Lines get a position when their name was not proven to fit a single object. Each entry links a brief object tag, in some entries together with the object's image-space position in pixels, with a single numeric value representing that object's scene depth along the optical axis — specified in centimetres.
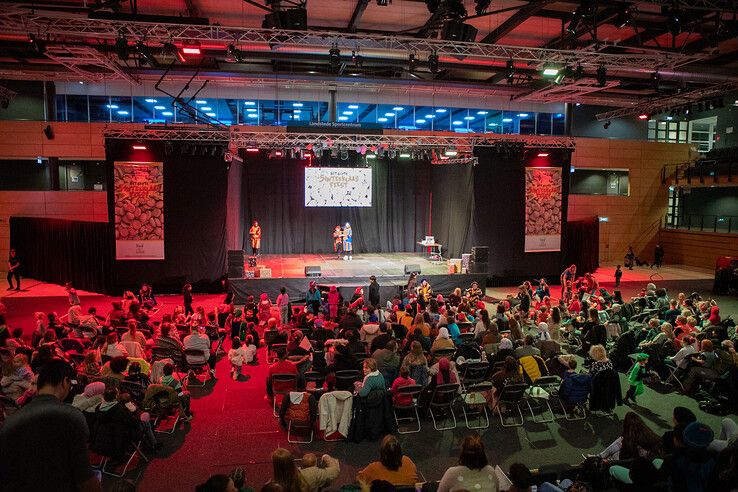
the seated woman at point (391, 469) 432
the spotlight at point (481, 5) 1003
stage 1606
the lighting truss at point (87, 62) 1355
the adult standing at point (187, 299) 1284
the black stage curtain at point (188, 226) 1727
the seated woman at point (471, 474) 406
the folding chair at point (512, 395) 700
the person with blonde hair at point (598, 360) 746
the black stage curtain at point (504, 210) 1895
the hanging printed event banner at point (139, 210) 1697
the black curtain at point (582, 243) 2103
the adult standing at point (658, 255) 2434
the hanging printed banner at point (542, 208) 1942
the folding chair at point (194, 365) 849
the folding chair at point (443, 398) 691
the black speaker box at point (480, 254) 1767
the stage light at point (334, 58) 1151
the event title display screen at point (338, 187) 2017
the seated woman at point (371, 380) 666
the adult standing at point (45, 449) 254
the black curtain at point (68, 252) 1730
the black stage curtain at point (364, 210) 2228
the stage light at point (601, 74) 1291
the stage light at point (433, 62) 1180
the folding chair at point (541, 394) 739
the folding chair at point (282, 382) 738
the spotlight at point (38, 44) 1133
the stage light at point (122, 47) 1075
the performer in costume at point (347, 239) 2139
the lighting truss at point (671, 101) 1694
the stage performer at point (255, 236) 1950
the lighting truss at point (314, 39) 1062
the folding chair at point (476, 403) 714
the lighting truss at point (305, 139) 1647
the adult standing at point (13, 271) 1644
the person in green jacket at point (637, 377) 790
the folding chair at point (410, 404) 679
